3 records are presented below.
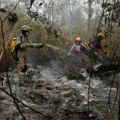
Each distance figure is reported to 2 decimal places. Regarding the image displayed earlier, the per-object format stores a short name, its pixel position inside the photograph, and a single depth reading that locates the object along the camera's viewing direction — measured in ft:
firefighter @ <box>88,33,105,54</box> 22.79
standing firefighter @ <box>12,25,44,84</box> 17.74
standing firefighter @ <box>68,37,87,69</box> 24.87
